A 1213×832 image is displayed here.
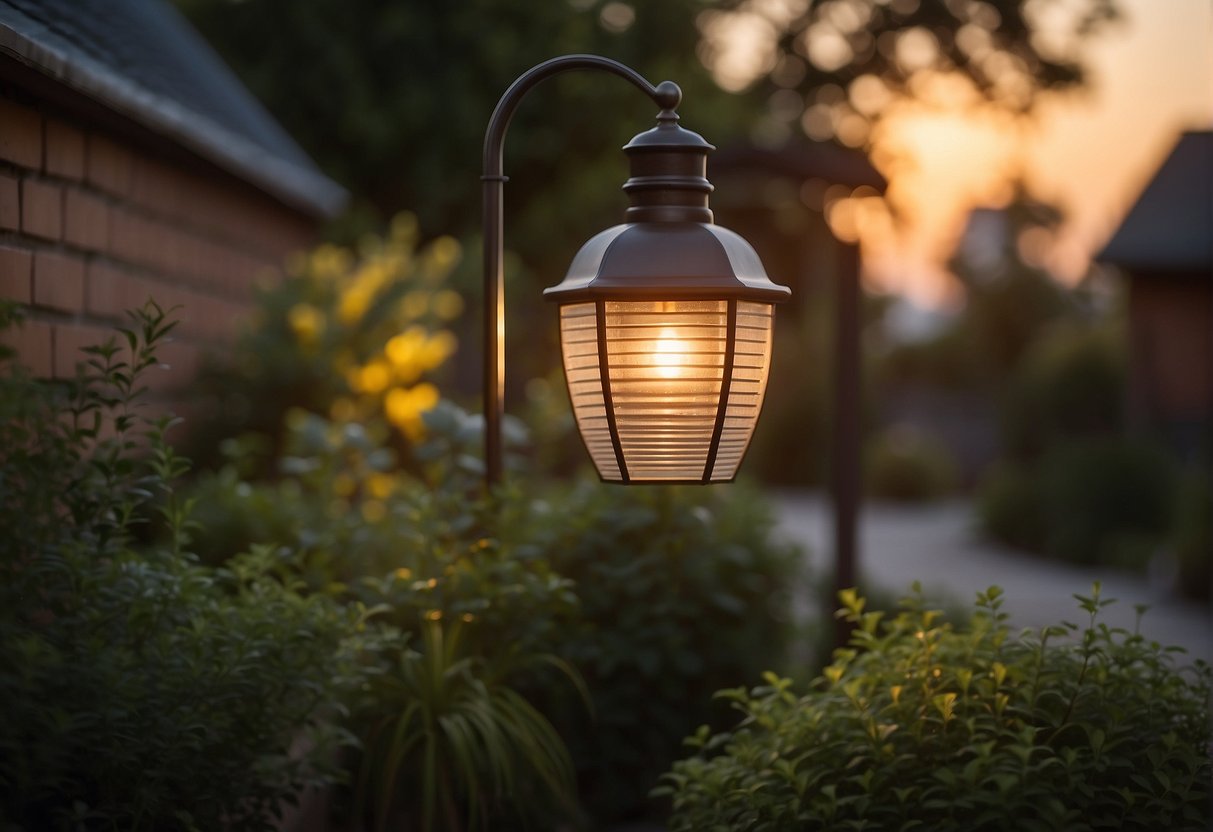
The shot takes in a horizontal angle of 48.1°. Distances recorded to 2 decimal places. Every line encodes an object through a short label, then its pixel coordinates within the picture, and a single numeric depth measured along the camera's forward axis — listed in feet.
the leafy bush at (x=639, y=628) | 16.58
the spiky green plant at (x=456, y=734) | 12.64
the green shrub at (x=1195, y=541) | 40.40
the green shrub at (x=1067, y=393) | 65.36
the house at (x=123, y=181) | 14.67
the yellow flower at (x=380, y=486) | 21.70
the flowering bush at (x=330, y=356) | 25.45
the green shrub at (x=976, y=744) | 9.34
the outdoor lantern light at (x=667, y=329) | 10.03
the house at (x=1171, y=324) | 56.95
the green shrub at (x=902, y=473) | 84.43
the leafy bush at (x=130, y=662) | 8.51
